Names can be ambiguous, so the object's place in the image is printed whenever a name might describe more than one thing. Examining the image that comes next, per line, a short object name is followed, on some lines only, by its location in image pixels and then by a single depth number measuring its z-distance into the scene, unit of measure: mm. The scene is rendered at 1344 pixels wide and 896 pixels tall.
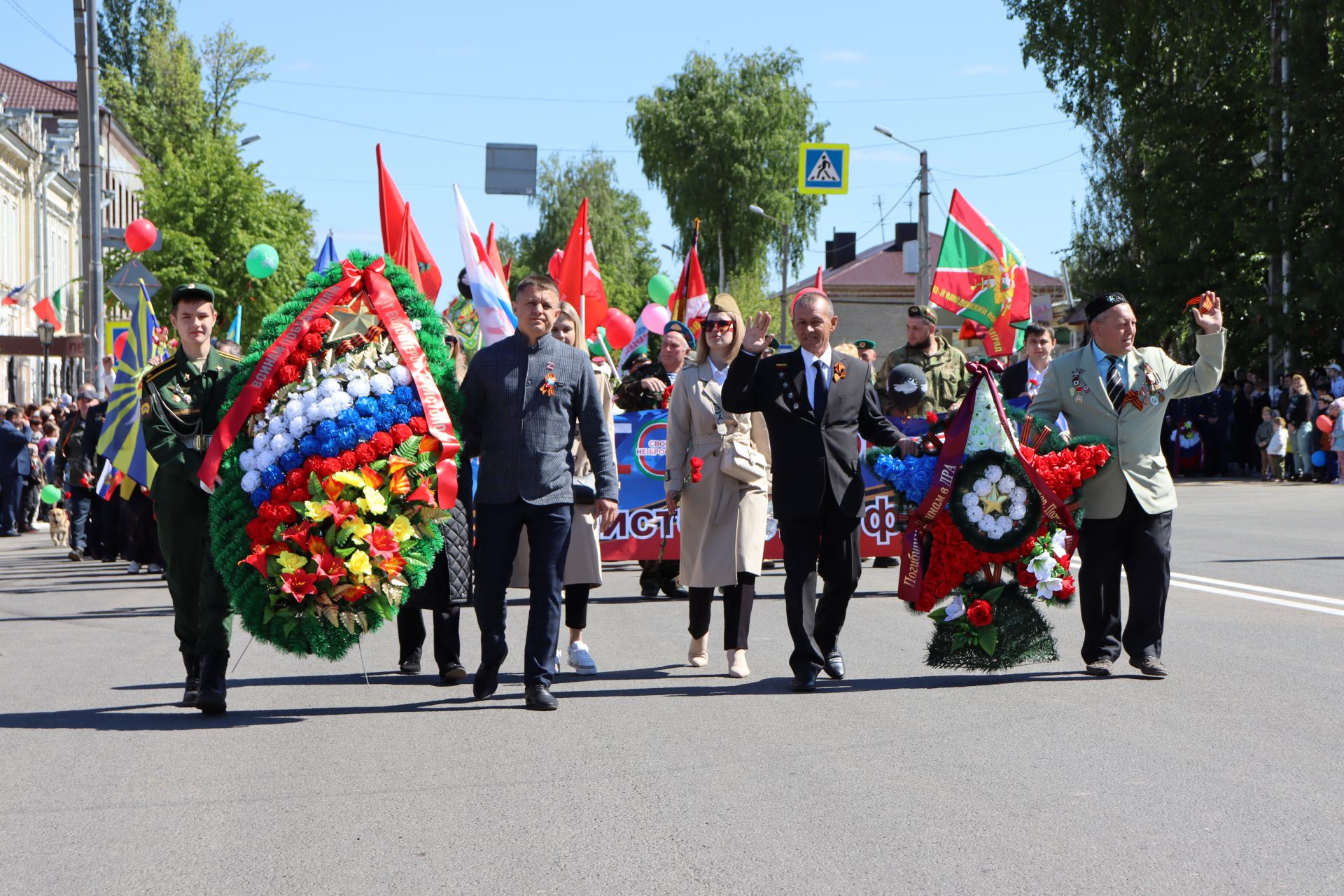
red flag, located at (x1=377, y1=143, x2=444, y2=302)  12828
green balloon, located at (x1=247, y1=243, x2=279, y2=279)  18594
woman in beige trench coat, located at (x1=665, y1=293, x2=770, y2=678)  8562
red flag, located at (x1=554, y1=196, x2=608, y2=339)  14125
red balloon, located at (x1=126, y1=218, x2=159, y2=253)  22859
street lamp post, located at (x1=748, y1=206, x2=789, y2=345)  59594
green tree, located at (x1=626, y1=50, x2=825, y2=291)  63062
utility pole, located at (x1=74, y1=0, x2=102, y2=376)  23875
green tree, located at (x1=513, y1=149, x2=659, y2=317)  76500
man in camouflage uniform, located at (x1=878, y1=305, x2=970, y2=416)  12484
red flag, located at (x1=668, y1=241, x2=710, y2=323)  15836
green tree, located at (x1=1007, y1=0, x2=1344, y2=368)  31875
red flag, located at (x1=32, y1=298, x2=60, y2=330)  38125
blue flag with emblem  12062
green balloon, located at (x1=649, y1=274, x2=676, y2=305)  23547
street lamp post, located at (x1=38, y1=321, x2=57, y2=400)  30234
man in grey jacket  7621
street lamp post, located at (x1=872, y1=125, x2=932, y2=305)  35531
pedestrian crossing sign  34094
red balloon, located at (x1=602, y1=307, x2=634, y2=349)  22422
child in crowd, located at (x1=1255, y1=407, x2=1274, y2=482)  28609
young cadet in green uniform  7566
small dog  20641
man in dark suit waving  8062
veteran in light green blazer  8070
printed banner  13086
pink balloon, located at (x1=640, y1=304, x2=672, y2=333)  20672
